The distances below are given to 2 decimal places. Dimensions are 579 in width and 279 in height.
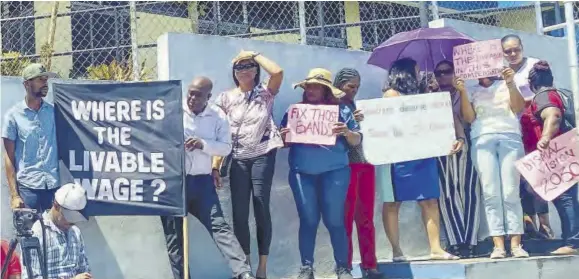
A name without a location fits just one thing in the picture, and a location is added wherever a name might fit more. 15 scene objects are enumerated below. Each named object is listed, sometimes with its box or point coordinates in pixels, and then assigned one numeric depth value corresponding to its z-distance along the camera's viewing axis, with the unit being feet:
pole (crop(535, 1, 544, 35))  28.81
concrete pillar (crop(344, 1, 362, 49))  31.38
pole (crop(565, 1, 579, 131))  16.60
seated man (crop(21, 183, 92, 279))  15.48
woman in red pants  20.26
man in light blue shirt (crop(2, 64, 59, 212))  18.47
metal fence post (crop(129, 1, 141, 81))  21.30
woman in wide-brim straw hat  19.29
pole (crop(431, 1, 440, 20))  25.89
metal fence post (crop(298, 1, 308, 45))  24.11
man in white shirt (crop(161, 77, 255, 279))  18.66
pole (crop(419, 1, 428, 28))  25.18
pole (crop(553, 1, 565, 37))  33.00
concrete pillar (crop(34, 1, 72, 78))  33.22
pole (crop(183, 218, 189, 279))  18.26
